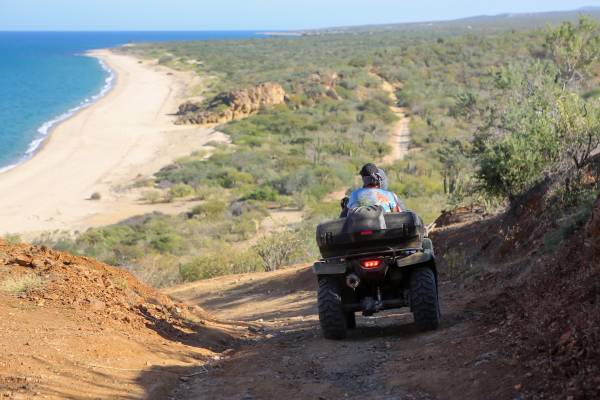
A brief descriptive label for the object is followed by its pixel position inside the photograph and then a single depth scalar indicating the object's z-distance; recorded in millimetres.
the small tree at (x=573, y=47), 30531
